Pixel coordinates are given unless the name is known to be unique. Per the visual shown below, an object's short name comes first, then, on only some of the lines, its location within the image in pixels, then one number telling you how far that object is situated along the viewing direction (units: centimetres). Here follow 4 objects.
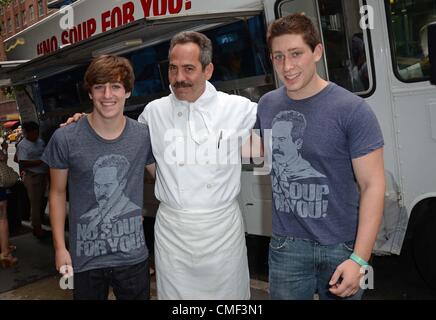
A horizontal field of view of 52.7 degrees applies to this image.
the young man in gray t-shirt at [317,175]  186
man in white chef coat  230
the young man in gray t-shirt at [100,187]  223
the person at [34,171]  662
